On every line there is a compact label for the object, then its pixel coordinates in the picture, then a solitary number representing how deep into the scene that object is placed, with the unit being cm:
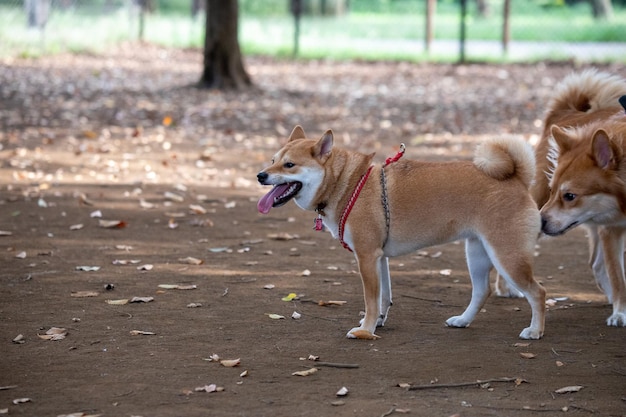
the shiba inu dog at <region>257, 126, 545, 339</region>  881
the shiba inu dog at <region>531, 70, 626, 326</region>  872
